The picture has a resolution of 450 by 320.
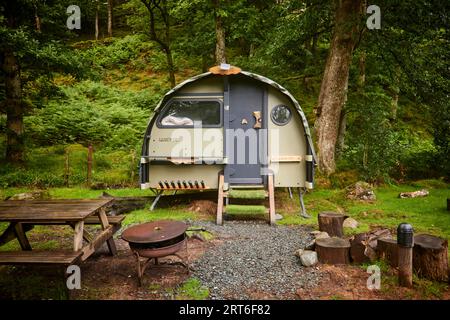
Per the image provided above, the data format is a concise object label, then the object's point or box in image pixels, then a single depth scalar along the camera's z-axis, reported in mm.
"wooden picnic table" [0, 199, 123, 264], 4309
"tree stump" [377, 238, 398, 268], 5055
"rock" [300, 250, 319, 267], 5246
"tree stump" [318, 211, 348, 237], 6512
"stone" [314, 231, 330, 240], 5843
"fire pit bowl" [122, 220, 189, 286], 4656
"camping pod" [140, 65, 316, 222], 8992
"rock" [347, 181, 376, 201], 9625
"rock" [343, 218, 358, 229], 7188
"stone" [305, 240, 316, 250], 5647
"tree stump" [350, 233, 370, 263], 5168
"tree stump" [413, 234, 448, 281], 4578
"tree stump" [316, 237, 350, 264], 5203
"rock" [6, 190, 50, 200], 8959
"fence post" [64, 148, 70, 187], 11348
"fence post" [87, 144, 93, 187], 11180
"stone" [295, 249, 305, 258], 5555
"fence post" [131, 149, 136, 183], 12070
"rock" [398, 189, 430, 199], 9977
